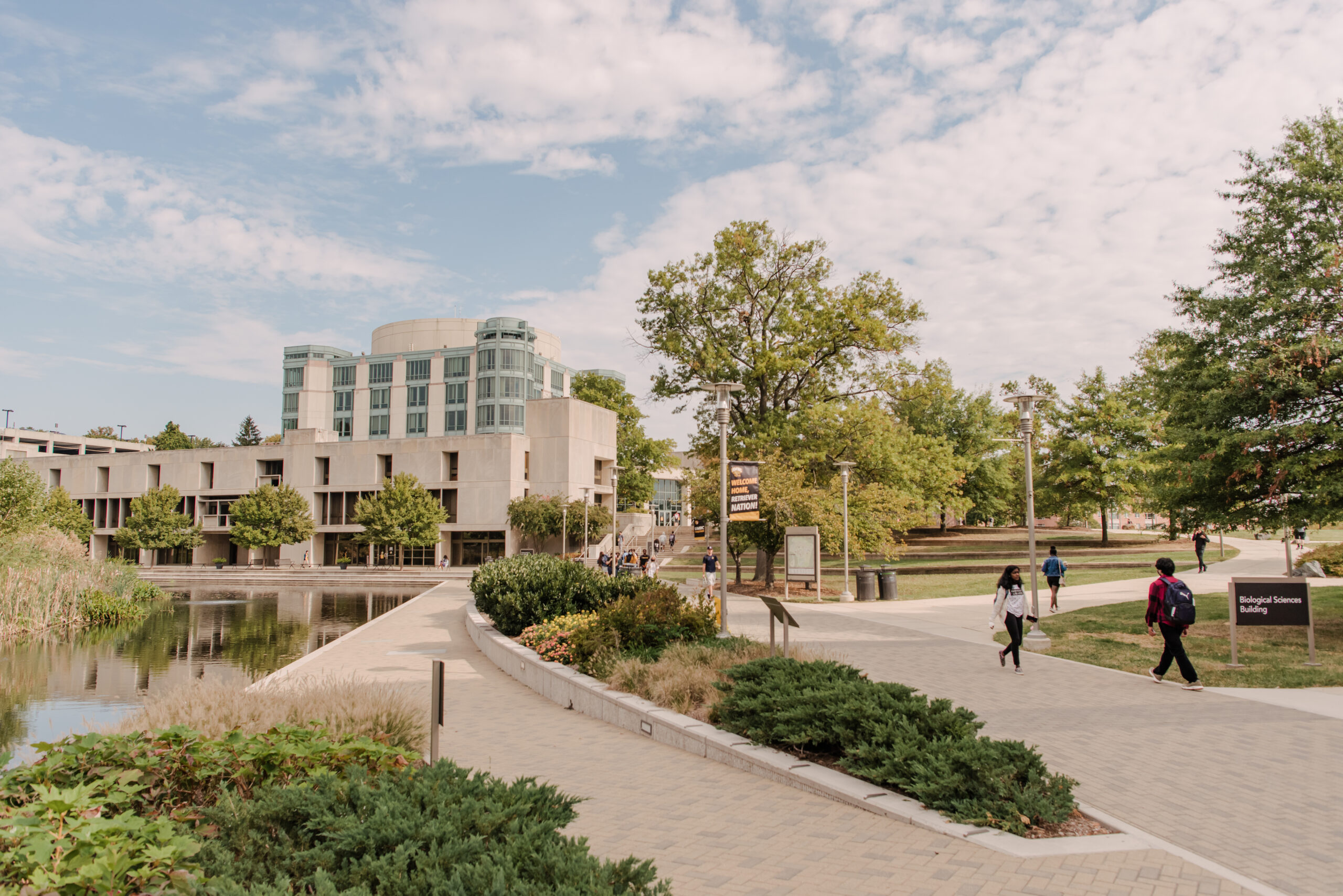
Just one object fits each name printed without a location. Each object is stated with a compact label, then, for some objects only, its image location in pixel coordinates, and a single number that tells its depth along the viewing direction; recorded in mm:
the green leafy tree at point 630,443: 74312
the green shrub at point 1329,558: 26672
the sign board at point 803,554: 22781
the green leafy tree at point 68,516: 57788
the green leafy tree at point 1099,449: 43719
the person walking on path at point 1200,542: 27453
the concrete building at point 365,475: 62125
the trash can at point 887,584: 25312
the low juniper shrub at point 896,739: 5434
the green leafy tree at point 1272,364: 13359
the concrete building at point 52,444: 111375
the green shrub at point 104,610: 22281
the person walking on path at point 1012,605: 11977
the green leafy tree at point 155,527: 62312
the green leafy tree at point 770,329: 30109
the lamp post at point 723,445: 14922
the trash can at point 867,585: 25391
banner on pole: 17859
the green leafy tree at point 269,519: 59312
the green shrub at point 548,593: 15391
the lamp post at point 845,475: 25244
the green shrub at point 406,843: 3334
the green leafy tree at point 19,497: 31594
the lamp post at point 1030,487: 14445
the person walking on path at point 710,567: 26250
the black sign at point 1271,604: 12023
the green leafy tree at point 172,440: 106375
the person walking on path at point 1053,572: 20078
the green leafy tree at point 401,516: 55500
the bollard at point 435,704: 5223
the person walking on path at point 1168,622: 10375
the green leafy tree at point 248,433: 118625
